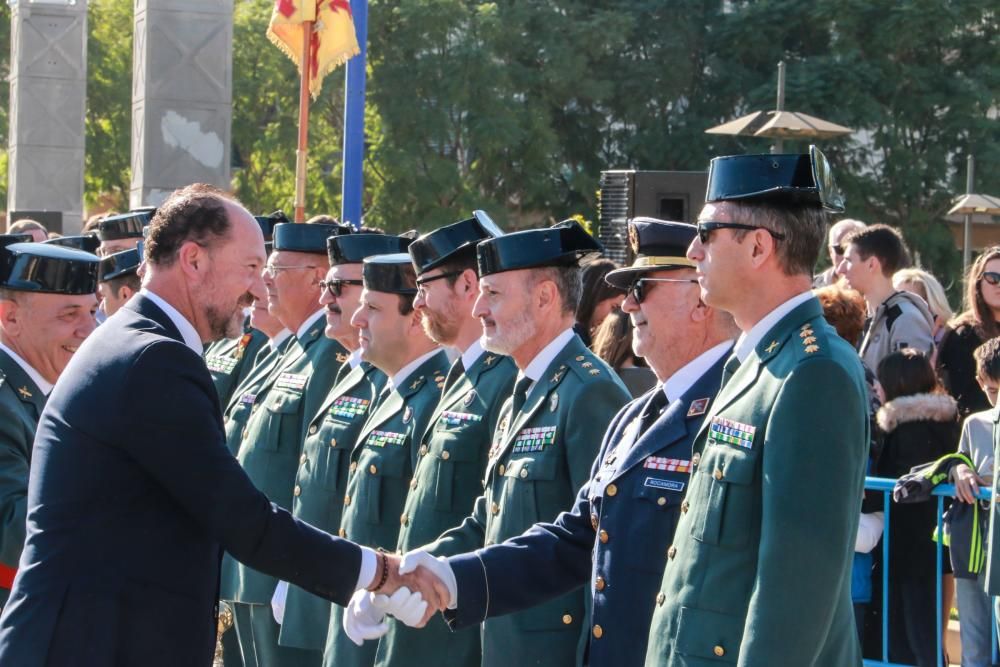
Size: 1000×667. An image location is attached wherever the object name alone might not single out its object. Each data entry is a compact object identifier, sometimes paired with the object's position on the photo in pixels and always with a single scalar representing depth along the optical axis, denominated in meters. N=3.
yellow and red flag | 10.75
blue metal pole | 10.73
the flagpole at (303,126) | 9.85
